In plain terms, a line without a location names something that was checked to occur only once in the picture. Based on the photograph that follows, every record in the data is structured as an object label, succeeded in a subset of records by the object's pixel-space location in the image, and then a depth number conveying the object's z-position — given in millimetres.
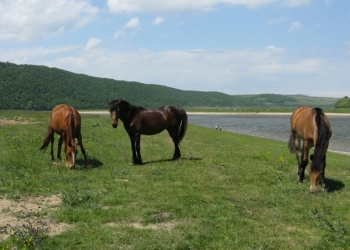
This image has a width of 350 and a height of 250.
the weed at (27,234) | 5946
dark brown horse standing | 13570
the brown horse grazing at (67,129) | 11992
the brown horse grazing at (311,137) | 9383
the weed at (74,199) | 8117
